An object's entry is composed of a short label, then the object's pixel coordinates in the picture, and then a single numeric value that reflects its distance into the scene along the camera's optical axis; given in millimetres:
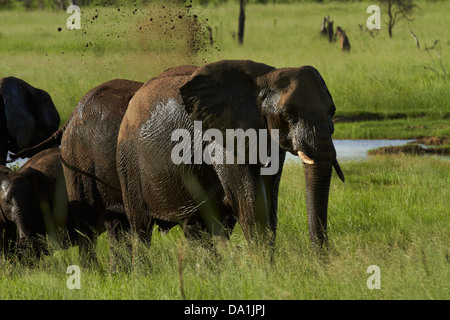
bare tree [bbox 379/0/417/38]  47712
